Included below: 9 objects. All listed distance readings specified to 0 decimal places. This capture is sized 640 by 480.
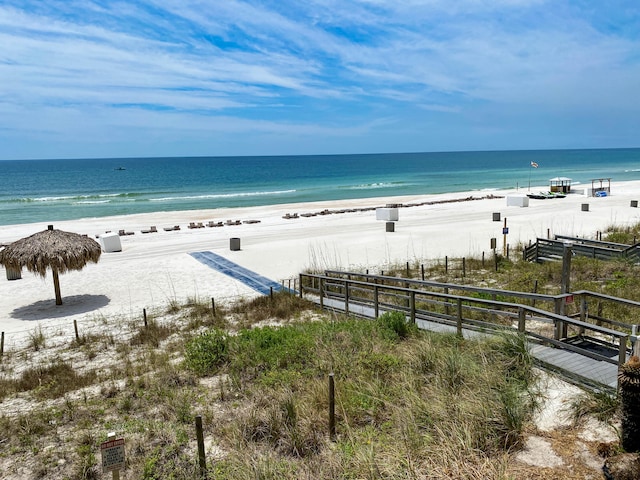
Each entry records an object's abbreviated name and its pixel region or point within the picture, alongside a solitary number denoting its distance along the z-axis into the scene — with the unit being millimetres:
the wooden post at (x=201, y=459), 5445
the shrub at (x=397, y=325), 9297
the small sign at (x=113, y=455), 4738
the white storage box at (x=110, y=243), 25828
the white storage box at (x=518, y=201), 42500
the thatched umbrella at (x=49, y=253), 14828
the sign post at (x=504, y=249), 19588
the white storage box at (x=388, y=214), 33562
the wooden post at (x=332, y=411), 5908
